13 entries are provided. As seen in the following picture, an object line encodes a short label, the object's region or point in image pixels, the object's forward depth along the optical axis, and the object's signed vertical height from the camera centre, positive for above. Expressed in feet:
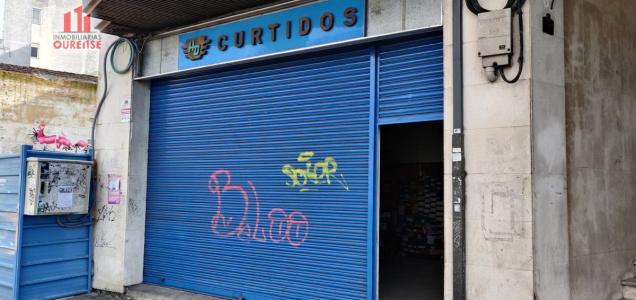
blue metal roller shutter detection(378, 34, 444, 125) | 19.72 +4.25
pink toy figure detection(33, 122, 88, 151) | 43.78 +3.81
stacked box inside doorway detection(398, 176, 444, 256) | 39.63 -1.84
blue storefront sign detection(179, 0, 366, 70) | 21.67 +7.03
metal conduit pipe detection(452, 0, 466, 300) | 17.16 +0.70
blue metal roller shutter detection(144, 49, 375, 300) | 21.99 +0.38
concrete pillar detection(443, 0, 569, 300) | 16.22 +0.64
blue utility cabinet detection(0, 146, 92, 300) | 26.22 -3.11
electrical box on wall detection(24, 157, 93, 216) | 26.08 -0.05
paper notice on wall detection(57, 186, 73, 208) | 27.22 -0.59
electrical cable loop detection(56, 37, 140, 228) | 28.53 +6.26
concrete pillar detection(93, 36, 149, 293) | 28.89 -0.08
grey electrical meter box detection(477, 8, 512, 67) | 16.62 +4.92
